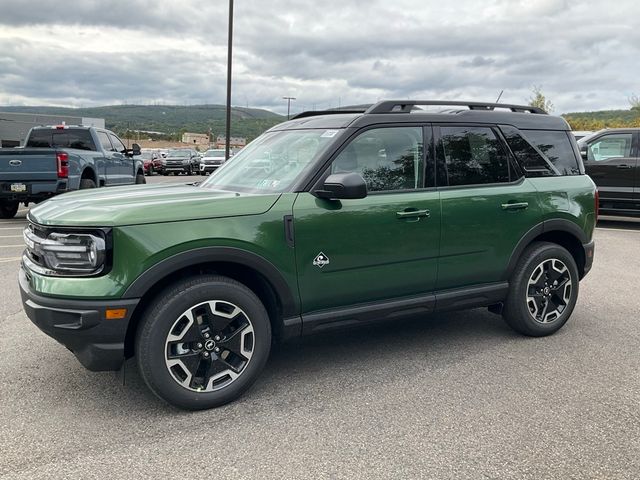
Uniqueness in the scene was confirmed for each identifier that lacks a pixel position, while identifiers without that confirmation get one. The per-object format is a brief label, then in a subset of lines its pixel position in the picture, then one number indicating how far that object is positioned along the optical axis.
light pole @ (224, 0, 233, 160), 22.11
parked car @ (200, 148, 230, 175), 34.00
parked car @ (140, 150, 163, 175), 34.16
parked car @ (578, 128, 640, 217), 11.02
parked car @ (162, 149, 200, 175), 33.50
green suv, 3.04
